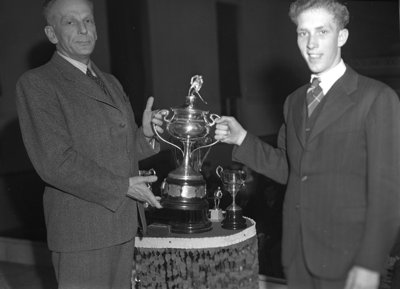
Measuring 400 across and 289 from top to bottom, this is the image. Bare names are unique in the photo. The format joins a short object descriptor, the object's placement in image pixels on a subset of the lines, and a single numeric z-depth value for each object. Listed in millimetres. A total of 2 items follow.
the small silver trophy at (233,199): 2176
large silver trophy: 1765
